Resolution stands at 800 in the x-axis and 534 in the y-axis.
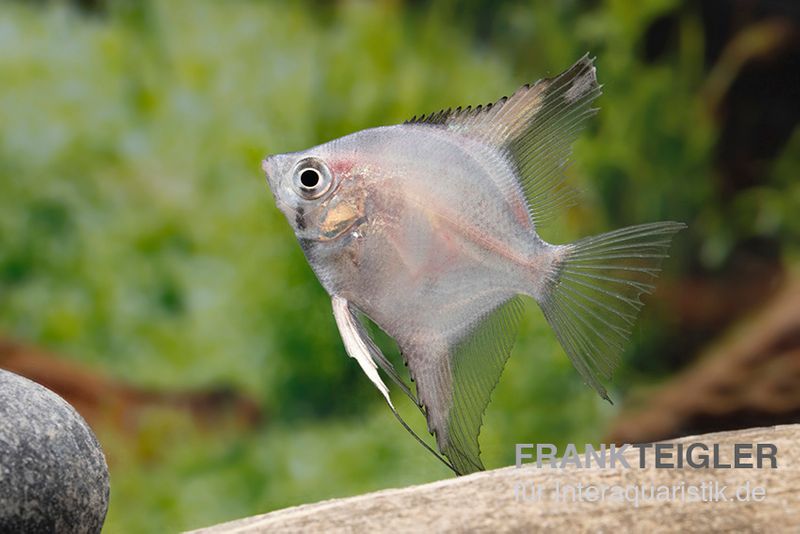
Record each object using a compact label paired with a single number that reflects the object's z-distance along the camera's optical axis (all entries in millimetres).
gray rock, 527
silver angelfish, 506
